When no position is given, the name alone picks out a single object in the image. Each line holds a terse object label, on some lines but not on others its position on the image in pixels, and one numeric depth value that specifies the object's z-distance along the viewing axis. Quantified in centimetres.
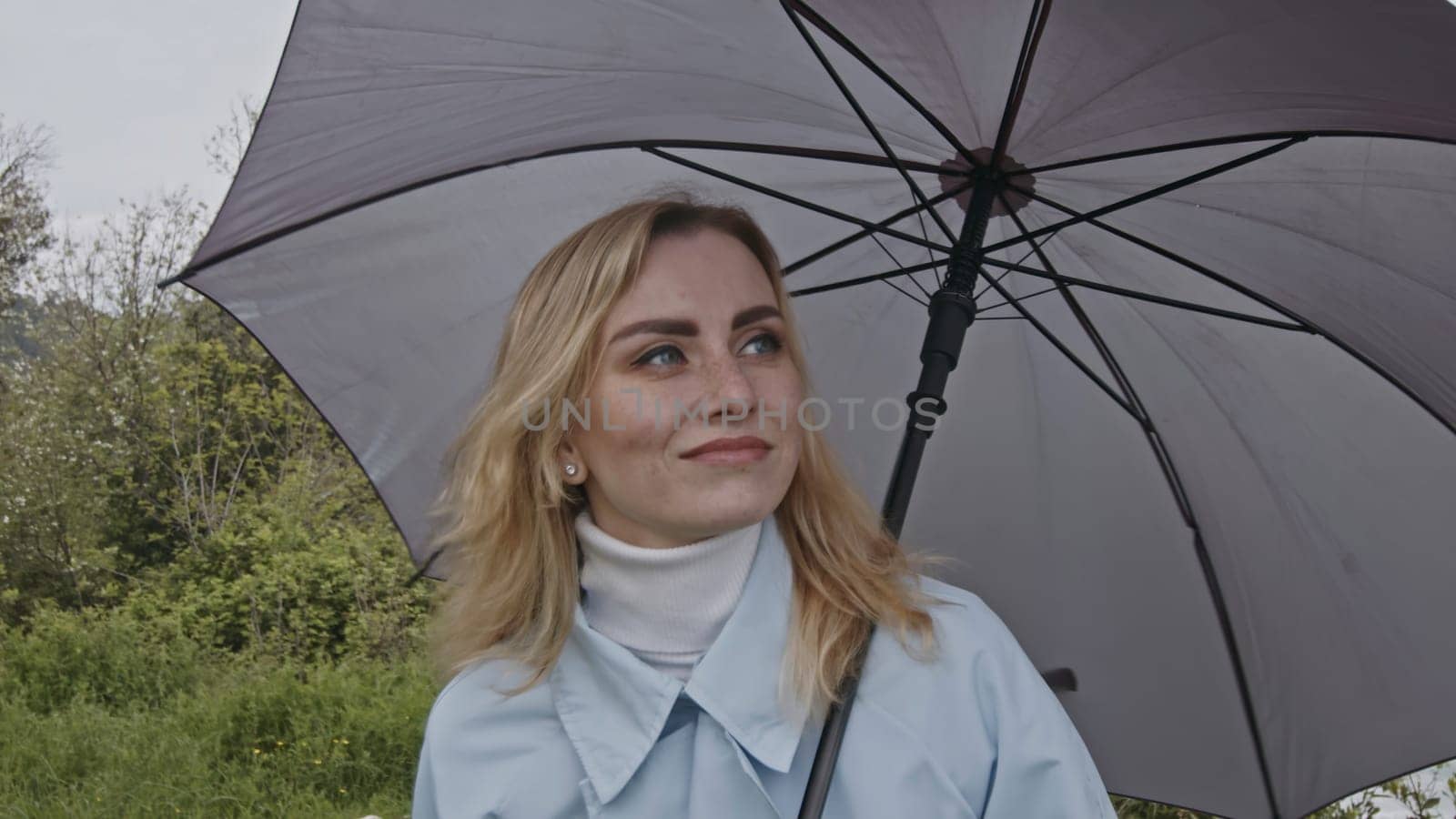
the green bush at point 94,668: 571
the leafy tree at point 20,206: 974
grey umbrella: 175
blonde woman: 160
